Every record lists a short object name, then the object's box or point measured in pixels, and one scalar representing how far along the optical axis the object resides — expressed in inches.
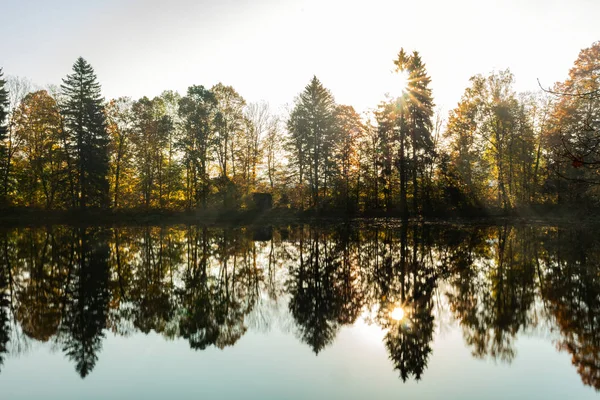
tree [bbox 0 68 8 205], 1628.9
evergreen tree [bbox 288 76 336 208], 1687.0
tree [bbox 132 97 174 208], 1756.9
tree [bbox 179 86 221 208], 1700.3
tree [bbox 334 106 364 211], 1681.8
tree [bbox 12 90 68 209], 1664.6
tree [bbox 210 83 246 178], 1771.7
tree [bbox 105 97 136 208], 1747.0
